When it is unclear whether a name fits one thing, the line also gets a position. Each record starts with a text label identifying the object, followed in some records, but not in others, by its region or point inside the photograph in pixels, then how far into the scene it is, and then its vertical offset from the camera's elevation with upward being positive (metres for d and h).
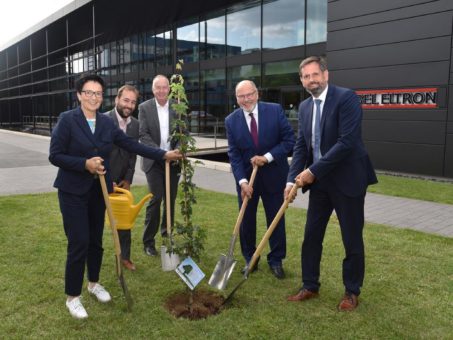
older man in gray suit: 4.69 -0.31
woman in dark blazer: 3.20 -0.42
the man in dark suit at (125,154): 4.30 -0.44
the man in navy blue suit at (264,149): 4.20 -0.35
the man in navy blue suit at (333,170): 3.30 -0.44
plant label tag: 3.51 -1.29
